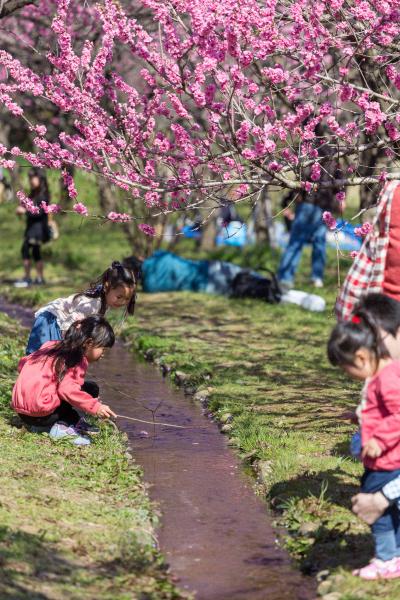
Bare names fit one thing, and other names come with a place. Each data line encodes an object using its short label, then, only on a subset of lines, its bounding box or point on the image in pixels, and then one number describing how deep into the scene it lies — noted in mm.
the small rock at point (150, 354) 17961
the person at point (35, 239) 26957
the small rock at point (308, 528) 9393
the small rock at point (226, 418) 13416
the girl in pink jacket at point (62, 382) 11537
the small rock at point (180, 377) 15855
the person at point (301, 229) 25230
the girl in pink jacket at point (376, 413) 8100
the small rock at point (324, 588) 8217
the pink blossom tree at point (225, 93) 11919
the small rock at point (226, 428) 13009
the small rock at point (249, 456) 11808
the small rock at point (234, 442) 12418
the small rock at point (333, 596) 8032
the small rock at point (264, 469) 10969
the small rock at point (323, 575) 8537
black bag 24096
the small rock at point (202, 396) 14710
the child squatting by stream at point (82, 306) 12405
